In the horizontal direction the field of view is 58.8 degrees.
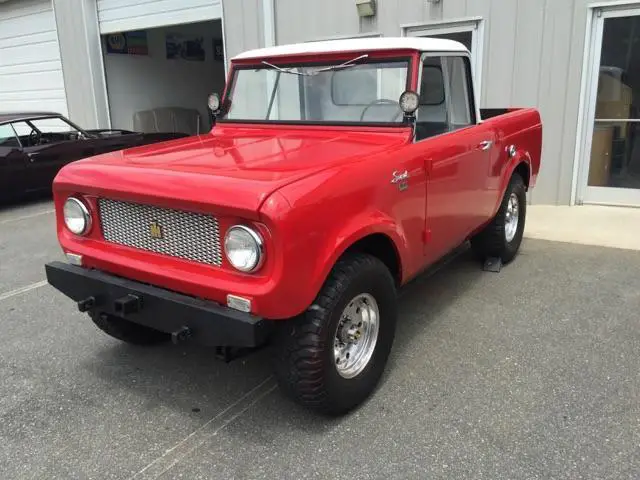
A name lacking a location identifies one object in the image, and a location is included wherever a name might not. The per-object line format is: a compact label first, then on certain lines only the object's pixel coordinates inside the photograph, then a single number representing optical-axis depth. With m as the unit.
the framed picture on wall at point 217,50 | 15.19
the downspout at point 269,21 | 8.52
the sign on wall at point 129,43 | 12.01
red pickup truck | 2.44
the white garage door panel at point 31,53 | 12.41
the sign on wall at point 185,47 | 13.91
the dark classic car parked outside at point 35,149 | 8.12
